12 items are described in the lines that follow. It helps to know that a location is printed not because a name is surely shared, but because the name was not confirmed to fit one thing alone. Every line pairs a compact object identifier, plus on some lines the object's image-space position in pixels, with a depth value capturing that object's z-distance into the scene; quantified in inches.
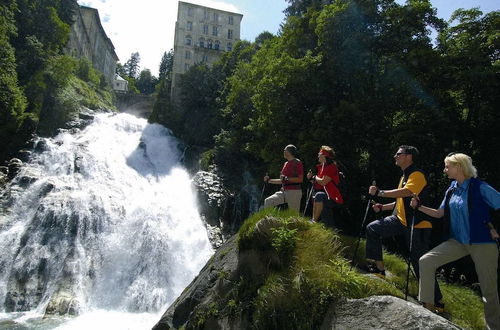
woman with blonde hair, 177.2
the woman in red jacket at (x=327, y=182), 288.5
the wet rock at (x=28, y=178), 789.2
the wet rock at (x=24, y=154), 898.1
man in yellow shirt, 210.8
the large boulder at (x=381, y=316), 140.5
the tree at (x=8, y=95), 939.3
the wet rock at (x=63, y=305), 534.6
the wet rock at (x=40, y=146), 932.5
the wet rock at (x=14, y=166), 832.3
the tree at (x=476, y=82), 687.1
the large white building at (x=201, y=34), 2319.1
